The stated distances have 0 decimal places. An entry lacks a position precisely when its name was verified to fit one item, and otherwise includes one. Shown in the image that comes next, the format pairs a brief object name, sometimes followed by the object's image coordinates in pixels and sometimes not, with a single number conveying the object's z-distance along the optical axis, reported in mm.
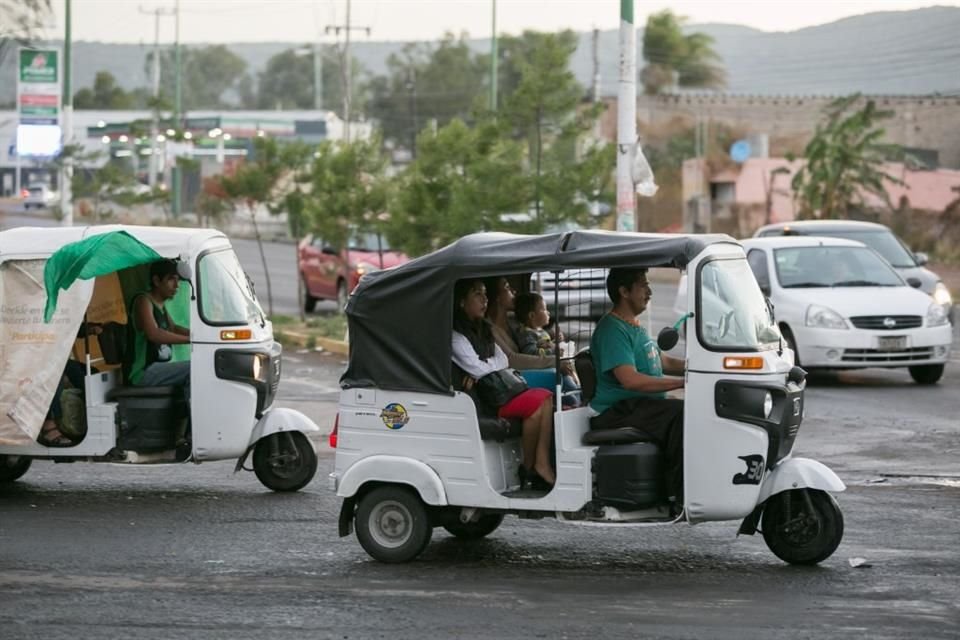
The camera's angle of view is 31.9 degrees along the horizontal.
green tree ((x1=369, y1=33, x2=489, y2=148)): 110875
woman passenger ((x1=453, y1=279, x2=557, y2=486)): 9508
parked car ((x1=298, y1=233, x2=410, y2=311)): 28203
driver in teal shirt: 9258
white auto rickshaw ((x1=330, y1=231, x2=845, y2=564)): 9008
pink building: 54062
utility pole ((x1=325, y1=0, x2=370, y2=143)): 41953
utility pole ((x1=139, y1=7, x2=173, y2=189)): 48716
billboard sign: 37406
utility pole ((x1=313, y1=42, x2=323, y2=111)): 108238
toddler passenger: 10508
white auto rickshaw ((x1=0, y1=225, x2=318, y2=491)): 12031
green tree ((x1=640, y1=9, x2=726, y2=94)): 83562
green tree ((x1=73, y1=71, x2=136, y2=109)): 131125
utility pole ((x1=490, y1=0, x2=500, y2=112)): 51534
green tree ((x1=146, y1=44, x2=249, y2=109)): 172375
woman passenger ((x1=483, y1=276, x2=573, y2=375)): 10281
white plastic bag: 19578
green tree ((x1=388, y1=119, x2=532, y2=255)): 23078
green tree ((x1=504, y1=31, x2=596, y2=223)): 23719
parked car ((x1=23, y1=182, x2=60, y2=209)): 82938
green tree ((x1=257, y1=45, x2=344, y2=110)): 167250
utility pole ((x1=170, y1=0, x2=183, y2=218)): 74875
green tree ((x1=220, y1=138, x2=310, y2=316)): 29500
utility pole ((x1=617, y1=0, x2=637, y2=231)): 19547
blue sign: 61781
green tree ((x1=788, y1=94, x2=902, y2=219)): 47031
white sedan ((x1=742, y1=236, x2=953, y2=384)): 18547
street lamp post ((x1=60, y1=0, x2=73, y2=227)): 38338
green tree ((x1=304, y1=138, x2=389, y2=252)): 26484
